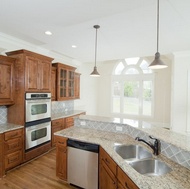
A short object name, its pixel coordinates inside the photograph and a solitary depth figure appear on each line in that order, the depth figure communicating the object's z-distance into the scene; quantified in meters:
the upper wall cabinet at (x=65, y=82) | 4.43
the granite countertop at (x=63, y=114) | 4.12
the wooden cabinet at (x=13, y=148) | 2.73
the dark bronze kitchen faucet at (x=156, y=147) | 1.82
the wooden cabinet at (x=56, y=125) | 3.89
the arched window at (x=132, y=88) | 7.18
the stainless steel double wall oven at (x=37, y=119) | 3.10
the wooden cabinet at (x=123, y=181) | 1.30
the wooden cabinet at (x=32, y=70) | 3.06
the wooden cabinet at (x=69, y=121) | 4.40
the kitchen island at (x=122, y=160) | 1.20
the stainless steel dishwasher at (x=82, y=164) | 2.15
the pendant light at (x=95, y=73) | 3.49
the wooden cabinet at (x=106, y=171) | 1.71
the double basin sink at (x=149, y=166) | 1.60
